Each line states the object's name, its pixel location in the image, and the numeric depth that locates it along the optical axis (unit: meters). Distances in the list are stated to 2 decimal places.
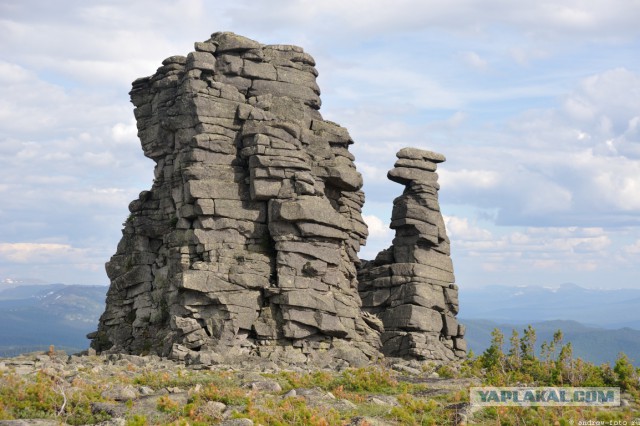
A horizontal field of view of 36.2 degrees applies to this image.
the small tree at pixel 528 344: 51.12
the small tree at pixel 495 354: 50.14
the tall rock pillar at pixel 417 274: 65.94
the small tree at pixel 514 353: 49.67
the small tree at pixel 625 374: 44.34
